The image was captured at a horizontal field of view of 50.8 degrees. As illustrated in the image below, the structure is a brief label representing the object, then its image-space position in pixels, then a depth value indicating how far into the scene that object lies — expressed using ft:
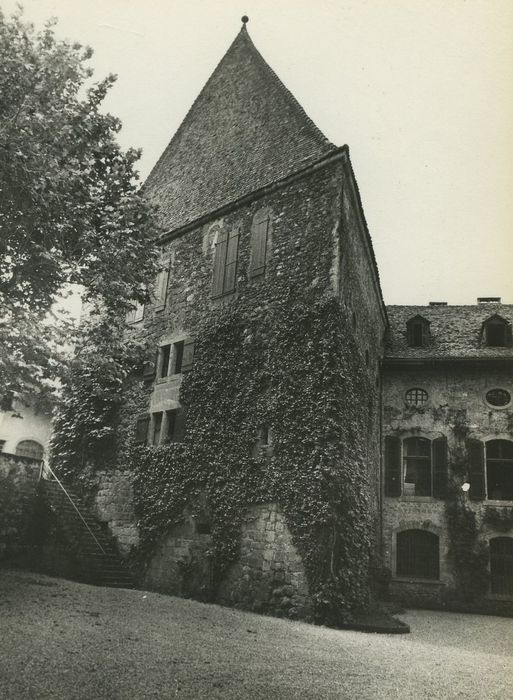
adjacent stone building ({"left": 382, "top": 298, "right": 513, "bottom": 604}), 50.49
